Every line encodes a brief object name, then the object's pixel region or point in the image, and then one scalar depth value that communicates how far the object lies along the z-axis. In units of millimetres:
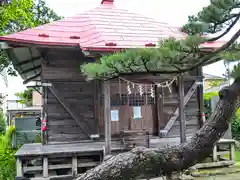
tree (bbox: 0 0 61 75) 8945
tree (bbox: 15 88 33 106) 24703
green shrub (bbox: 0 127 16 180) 6504
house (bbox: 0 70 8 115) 14031
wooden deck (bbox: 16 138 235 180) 6047
